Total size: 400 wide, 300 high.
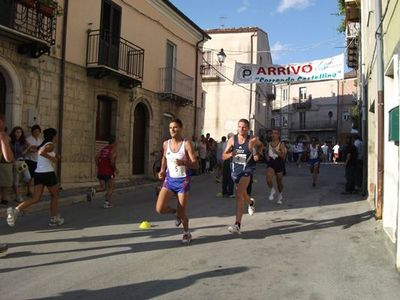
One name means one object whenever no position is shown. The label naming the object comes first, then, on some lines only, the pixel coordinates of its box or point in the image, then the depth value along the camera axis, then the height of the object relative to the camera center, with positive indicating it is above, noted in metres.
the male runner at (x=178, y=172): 6.71 -0.10
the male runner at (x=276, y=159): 11.20 +0.20
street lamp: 24.10 +5.47
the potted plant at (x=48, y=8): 11.46 +3.76
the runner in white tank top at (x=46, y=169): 7.77 -0.13
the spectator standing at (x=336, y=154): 33.78 +1.09
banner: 16.86 +3.52
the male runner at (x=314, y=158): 15.27 +0.35
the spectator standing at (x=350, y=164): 13.20 +0.16
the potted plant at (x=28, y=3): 11.30 +3.69
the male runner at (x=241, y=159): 7.54 +0.12
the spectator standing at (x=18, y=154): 10.27 +0.12
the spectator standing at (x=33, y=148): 10.70 +0.26
